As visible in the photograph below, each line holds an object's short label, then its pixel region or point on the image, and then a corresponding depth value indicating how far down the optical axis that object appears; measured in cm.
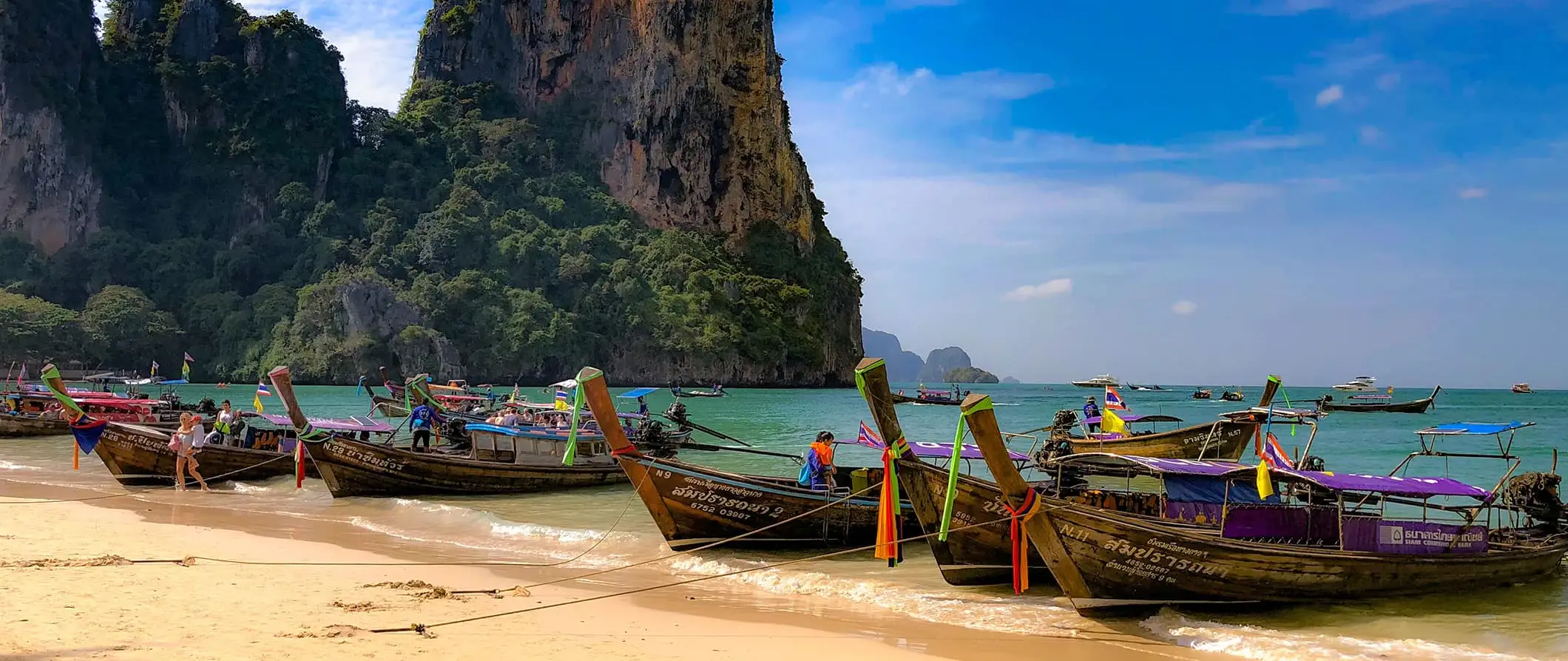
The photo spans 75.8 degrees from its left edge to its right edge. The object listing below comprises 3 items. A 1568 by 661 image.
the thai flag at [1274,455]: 1249
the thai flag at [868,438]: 1259
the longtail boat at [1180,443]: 2102
